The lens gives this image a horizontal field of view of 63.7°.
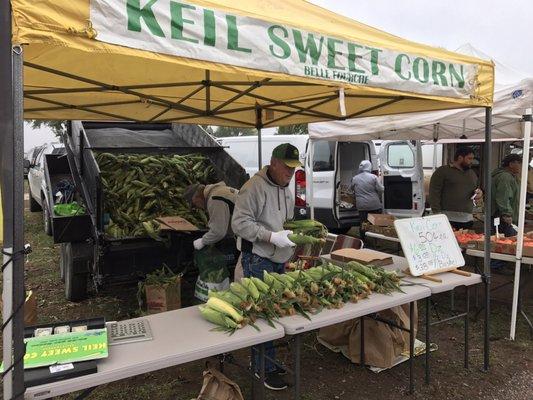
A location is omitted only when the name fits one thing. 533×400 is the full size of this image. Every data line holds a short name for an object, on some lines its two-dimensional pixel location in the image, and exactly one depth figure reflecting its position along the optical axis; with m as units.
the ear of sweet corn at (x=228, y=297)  2.55
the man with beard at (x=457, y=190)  5.86
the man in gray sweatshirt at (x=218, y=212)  4.07
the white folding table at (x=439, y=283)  3.27
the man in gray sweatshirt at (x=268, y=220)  3.30
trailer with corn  4.43
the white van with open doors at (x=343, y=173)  8.30
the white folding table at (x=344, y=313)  2.49
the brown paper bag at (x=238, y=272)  4.07
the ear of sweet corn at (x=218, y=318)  2.38
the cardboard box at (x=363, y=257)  3.66
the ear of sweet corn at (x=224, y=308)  2.41
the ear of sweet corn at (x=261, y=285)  2.71
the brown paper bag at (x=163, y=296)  4.36
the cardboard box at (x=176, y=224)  4.49
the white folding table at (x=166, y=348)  1.83
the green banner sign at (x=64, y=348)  1.91
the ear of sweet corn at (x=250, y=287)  2.61
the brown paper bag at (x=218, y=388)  2.59
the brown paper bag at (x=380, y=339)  3.71
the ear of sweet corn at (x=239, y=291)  2.61
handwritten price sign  3.50
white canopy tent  4.16
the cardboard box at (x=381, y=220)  5.88
